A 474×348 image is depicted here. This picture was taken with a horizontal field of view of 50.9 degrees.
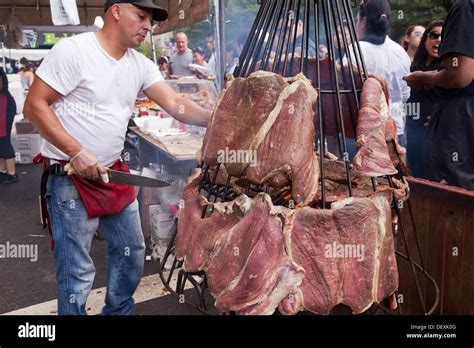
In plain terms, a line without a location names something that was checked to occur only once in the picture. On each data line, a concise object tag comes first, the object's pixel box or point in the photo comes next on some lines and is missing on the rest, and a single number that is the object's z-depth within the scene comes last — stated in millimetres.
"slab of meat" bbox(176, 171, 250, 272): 2232
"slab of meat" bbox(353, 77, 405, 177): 2166
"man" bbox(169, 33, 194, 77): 11148
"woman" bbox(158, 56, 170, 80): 12955
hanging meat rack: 2279
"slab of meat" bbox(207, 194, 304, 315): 2023
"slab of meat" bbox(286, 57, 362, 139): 2834
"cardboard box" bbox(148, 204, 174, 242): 5383
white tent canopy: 21042
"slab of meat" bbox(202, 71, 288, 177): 2191
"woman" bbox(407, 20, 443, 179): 5109
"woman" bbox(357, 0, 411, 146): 5363
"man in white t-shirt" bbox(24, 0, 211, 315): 3037
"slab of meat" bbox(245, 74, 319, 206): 2137
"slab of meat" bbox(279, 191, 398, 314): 2057
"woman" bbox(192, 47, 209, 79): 12094
